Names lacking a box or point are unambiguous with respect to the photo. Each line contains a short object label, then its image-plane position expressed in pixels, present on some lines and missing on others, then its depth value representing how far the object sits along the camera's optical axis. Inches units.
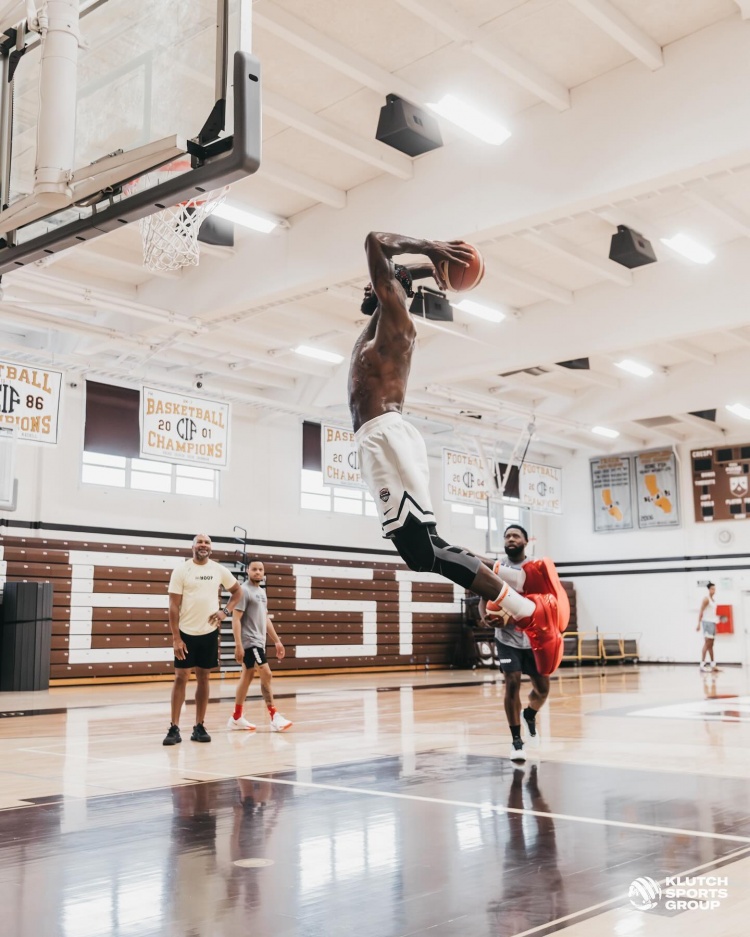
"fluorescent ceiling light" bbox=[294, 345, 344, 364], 665.0
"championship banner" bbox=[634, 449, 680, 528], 1017.5
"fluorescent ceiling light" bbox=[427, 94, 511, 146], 366.3
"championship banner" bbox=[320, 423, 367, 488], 719.1
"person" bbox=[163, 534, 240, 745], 328.8
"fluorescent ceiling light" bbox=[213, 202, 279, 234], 457.1
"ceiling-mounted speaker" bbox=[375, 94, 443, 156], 374.9
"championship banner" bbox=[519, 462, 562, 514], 873.5
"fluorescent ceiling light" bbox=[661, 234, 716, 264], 489.1
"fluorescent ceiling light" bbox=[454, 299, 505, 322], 577.3
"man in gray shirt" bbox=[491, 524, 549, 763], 293.7
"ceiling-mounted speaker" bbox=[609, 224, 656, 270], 483.5
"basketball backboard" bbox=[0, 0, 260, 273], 172.6
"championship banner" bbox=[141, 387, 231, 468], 596.7
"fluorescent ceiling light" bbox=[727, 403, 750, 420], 852.0
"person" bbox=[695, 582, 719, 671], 847.1
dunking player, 195.8
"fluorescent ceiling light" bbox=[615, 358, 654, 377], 723.2
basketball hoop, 303.4
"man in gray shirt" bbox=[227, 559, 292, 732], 375.2
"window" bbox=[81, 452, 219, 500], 701.9
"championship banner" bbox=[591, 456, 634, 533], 1053.8
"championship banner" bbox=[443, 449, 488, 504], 799.1
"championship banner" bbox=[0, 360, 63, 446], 532.7
